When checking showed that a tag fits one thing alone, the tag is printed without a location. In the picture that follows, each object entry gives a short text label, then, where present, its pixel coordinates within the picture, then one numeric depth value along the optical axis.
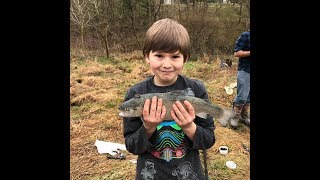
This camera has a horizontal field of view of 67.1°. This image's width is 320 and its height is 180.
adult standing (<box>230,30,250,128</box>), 4.87
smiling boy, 1.55
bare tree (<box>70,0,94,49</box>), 15.19
